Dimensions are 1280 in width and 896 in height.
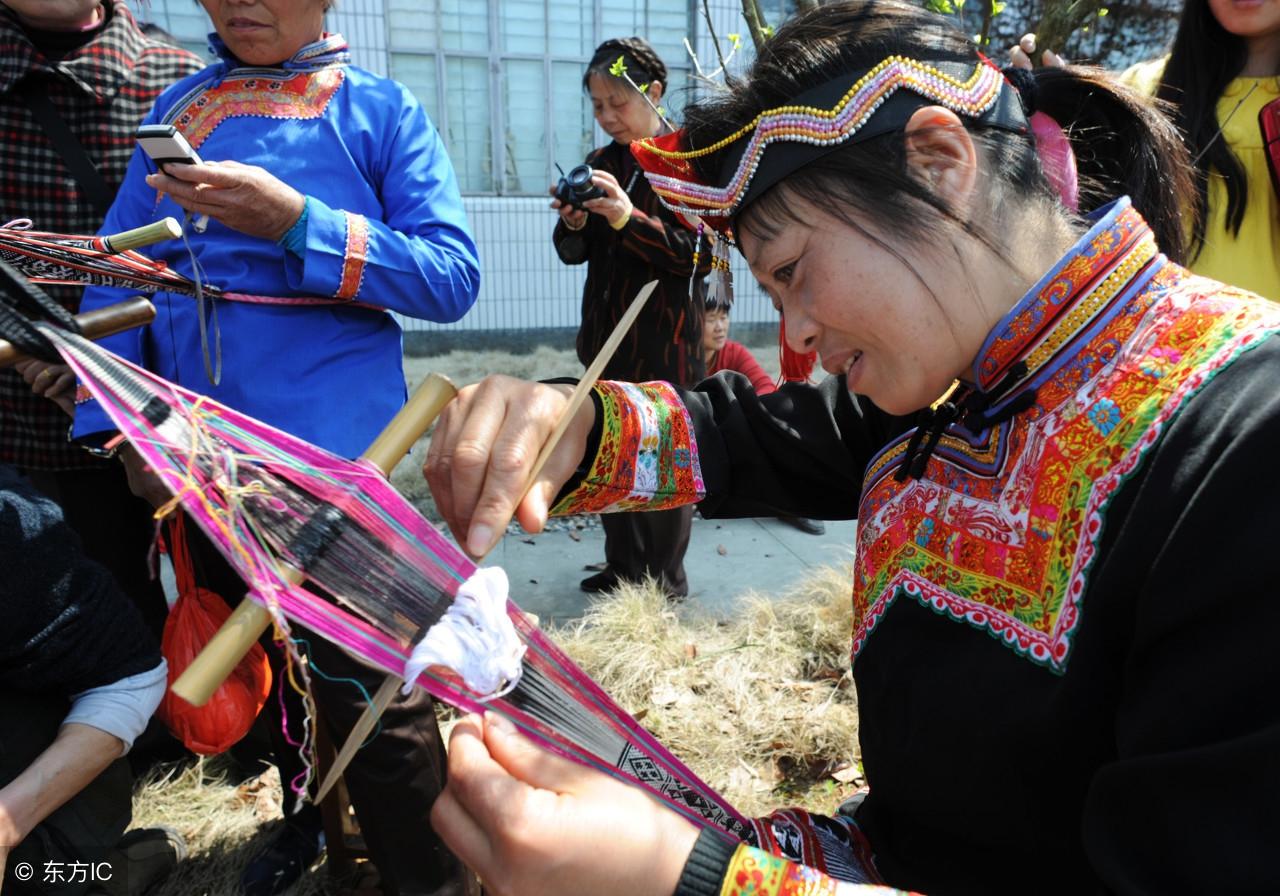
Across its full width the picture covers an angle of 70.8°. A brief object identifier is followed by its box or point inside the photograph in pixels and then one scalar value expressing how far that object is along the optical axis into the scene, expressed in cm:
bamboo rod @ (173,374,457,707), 81
